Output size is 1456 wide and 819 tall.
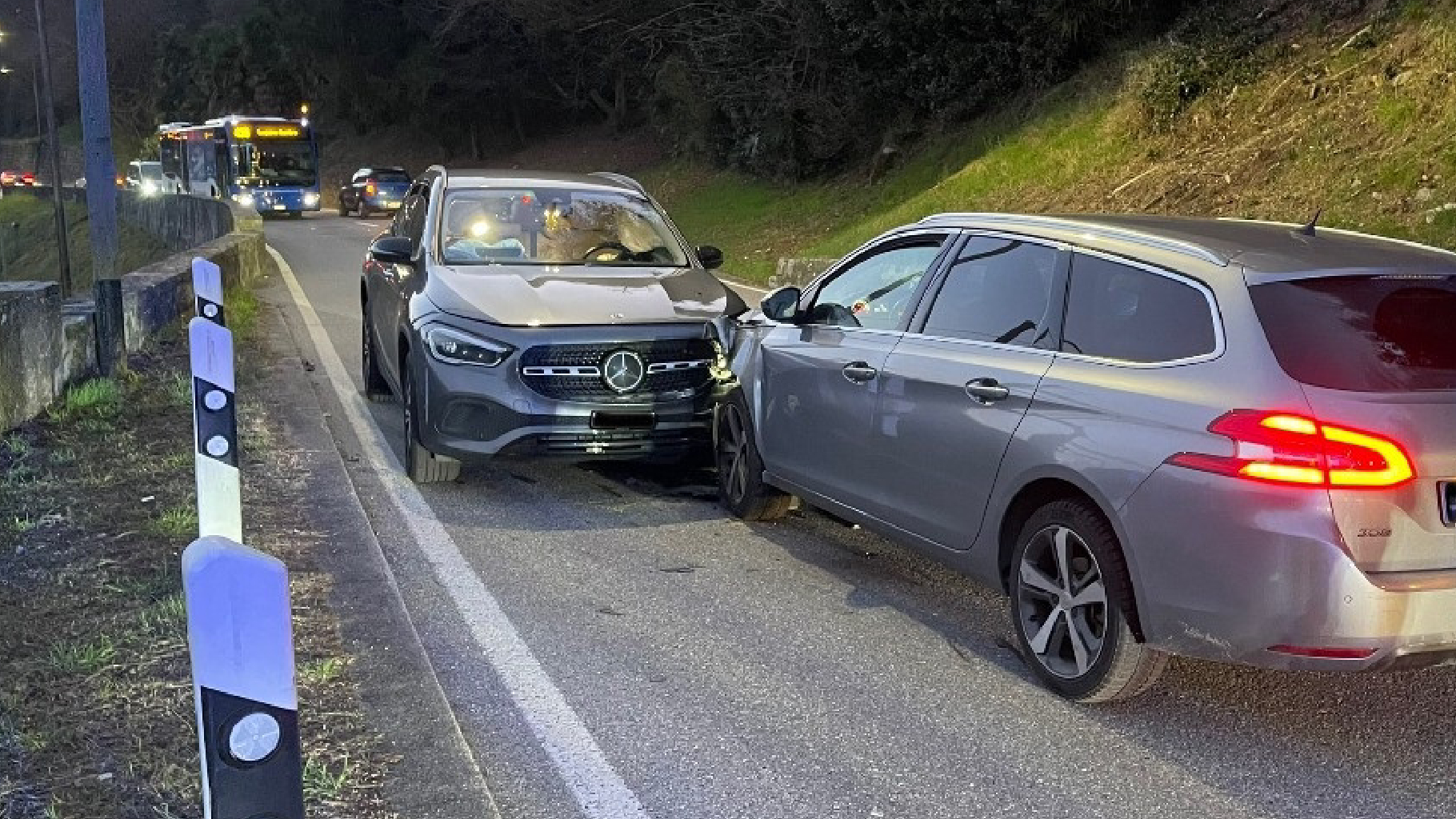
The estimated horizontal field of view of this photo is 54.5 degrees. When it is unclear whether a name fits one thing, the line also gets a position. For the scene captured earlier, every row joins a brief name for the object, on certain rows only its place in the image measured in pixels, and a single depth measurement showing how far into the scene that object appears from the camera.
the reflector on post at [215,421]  5.34
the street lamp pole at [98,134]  15.72
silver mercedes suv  7.27
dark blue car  41.78
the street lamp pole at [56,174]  30.36
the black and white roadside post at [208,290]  8.23
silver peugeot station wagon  3.97
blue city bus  40.84
